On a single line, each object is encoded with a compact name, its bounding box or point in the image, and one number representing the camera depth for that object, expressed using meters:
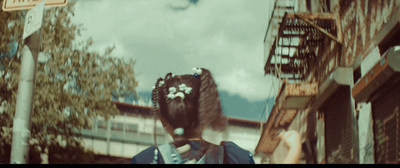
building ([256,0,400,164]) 9.96
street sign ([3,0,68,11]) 5.11
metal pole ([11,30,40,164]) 4.71
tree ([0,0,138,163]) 17.52
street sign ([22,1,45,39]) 4.98
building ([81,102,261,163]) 34.97
